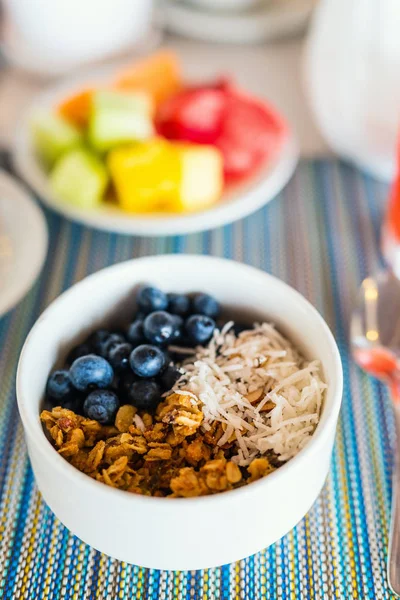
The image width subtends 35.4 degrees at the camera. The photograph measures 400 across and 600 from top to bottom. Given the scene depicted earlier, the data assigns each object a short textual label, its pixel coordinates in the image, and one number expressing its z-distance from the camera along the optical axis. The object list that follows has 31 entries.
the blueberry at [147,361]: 0.56
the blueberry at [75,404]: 0.55
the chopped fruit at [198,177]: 0.83
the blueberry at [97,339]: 0.59
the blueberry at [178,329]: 0.60
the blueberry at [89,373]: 0.54
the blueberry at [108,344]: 0.58
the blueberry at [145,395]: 0.54
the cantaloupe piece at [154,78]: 1.01
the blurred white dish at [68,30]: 1.03
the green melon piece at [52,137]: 0.89
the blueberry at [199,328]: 0.60
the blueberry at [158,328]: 0.59
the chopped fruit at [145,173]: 0.82
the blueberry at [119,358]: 0.58
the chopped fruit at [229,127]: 0.91
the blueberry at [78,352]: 0.58
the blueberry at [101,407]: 0.53
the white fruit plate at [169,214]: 0.83
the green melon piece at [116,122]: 0.86
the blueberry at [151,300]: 0.60
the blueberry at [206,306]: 0.62
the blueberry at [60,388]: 0.55
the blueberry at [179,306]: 0.62
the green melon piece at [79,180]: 0.83
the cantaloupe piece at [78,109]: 0.98
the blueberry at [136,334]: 0.60
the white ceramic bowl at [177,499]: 0.44
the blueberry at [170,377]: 0.56
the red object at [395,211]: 0.78
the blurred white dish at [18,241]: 0.72
